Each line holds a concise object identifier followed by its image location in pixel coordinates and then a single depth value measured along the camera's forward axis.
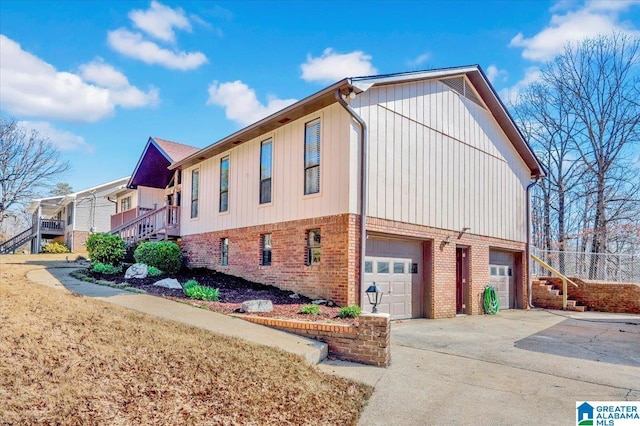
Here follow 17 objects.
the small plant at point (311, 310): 8.41
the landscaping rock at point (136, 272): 13.12
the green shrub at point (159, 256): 14.54
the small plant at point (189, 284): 11.04
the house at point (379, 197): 10.08
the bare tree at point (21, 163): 29.41
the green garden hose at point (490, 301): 13.90
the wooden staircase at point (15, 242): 30.58
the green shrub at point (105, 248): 15.11
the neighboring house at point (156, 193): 17.78
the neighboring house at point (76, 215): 30.12
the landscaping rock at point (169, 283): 11.49
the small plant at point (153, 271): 13.48
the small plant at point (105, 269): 13.84
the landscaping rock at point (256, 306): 8.55
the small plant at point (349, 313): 8.14
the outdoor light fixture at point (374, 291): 7.49
